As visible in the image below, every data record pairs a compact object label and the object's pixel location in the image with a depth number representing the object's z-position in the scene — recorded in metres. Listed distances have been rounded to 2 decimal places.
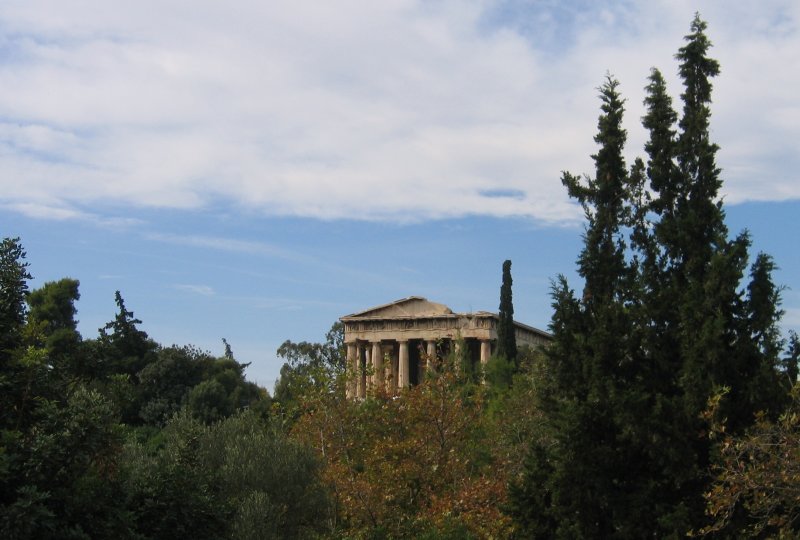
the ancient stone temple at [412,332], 63.69
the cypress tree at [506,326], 53.19
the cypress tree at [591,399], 15.72
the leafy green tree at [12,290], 12.51
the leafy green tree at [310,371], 27.03
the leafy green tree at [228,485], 13.65
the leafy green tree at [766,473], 11.31
